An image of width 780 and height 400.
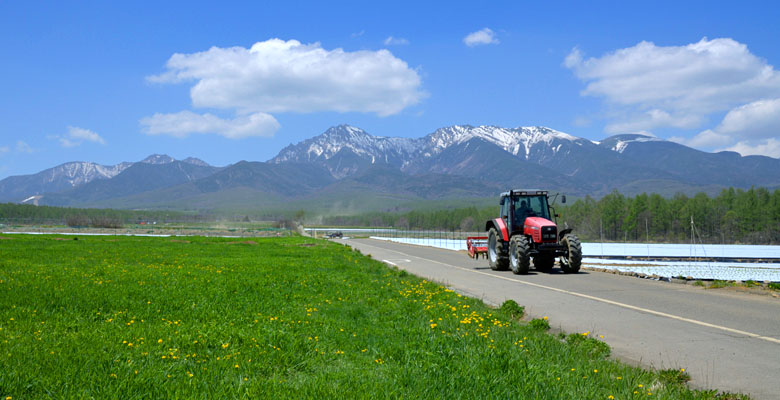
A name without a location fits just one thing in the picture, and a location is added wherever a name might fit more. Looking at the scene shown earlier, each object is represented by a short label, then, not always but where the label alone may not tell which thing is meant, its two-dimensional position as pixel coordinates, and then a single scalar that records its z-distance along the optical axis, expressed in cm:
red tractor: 2172
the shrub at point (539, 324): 961
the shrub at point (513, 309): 1138
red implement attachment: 2852
